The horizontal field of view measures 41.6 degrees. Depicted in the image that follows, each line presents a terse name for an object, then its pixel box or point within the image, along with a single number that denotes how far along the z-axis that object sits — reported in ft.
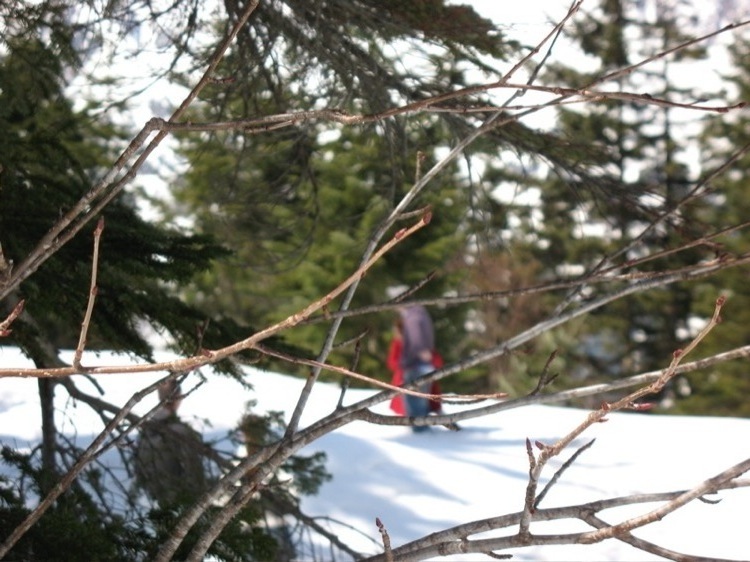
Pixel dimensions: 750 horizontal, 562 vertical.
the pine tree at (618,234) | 74.13
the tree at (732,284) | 60.18
